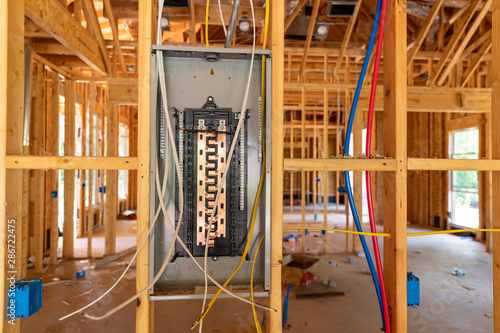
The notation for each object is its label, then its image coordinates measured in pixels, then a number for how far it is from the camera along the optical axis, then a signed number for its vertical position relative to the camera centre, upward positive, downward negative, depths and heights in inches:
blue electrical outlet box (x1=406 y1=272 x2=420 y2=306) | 49.6 -19.9
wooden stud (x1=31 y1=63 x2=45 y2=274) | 138.4 -1.7
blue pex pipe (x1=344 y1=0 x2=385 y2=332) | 49.8 +5.1
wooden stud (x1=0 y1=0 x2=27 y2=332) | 42.7 +6.6
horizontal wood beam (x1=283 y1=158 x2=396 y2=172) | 47.1 +1.5
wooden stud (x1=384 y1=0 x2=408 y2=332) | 47.4 +1.2
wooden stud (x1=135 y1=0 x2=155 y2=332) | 43.4 +3.8
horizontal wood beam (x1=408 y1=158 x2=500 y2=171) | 47.8 +1.6
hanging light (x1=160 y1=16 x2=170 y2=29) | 137.8 +72.1
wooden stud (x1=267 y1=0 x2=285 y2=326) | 45.2 +1.7
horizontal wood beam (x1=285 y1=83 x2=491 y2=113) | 170.2 +44.6
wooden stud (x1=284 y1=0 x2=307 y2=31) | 144.2 +81.9
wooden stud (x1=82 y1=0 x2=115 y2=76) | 122.8 +66.9
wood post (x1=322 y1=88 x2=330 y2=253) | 167.9 +21.8
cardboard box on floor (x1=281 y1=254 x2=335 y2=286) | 122.7 -42.3
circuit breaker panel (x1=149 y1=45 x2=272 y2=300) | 49.7 +1.4
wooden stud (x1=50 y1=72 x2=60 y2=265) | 145.8 -6.0
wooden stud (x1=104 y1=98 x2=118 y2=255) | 159.3 -8.0
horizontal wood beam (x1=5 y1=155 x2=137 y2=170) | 42.6 +1.5
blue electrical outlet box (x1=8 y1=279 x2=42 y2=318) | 44.8 -19.7
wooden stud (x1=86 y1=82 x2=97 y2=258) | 152.9 +13.0
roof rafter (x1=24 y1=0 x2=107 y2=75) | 83.5 +50.2
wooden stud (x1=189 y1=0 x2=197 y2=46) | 148.3 +74.0
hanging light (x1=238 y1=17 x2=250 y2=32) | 145.8 +73.9
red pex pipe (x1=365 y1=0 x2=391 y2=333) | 48.8 -1.3
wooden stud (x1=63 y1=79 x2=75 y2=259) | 151.6 +13.6
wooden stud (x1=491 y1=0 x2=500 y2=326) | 51.0 +5.3
